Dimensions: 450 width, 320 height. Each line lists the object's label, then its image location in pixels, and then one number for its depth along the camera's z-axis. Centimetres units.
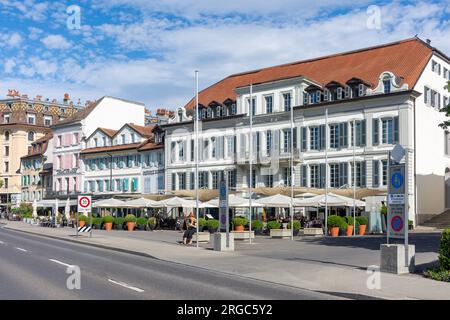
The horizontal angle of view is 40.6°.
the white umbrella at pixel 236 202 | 4025
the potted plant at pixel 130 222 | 4675
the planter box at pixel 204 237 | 3047
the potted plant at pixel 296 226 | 3778
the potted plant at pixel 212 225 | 3953
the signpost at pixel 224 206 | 2549
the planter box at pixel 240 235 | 3331
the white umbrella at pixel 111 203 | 4872
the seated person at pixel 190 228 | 2897
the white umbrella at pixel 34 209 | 6047
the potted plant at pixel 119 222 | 4800
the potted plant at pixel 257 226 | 3900
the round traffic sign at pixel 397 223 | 1702
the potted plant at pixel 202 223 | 3964
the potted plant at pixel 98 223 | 4950
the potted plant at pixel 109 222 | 4891
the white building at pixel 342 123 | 4794
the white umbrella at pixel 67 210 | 5608
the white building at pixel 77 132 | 7869
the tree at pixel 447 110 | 2364
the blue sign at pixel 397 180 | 1709
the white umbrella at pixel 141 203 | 4609
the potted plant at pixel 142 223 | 4700
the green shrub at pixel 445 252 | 1548
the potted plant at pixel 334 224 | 3600
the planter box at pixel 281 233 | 3481
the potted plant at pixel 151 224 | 4691
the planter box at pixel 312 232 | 3712
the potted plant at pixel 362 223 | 3825
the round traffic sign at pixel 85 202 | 3491
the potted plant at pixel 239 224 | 3862
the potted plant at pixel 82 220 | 4941
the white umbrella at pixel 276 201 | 3812
